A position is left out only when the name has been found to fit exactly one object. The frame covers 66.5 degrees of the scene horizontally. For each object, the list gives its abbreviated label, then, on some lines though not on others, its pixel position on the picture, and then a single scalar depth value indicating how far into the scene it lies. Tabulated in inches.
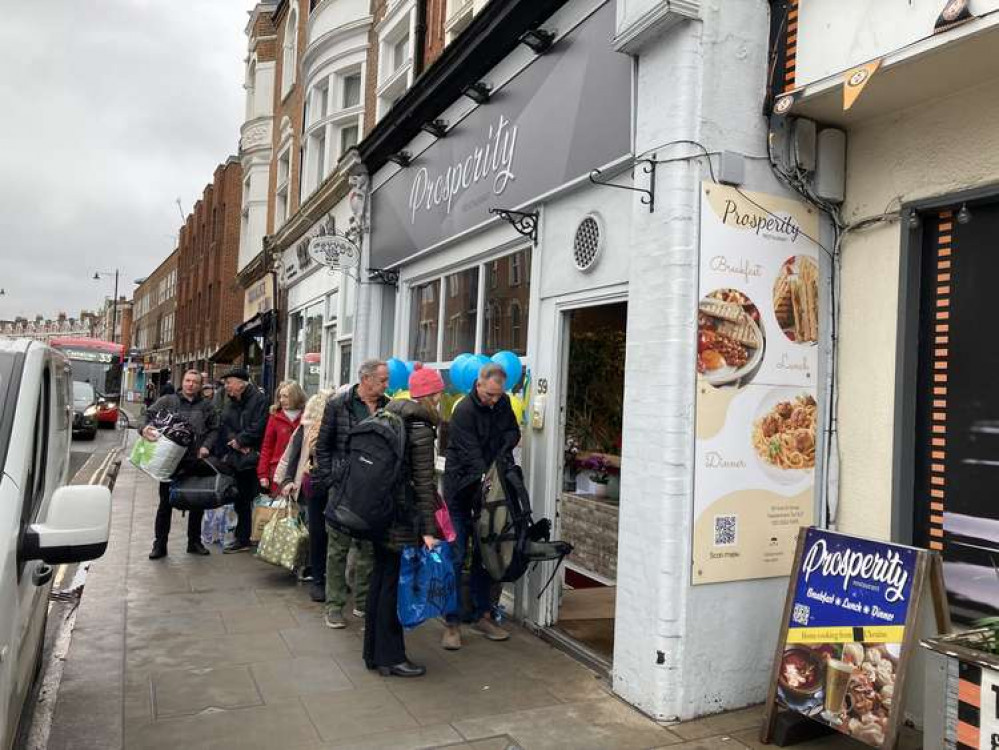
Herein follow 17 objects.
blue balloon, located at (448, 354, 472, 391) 253.9
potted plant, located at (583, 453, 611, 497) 299.1
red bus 1137.4
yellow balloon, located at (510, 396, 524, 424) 227.9
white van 102.5
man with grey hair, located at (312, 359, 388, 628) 210.2
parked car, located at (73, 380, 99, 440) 897.5
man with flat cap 302.7
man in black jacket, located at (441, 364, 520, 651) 203.6
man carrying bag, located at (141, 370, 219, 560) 295.0
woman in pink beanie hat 177.2
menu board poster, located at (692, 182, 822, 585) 163.8
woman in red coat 292.4
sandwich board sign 135.6
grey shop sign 201.0
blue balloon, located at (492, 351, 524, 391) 233.8
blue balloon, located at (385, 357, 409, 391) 294.5
